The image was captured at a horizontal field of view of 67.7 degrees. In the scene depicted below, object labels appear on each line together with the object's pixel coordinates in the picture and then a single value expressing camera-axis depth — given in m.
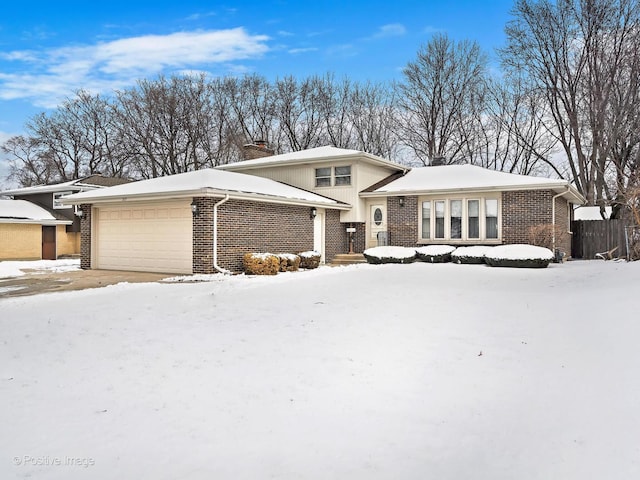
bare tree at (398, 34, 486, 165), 30.33
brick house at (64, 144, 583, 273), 14.24
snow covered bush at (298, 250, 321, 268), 16.19
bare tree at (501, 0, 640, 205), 23.34
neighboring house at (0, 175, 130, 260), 22.61
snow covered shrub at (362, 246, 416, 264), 16.59
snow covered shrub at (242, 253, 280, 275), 14.09
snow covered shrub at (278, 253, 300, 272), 14.98
